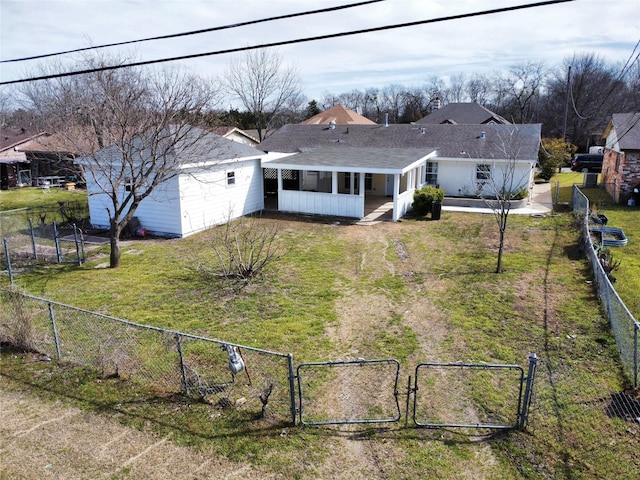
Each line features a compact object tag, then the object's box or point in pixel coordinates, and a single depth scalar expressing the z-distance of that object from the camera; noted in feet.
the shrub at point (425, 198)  65.57
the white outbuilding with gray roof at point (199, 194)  55.06
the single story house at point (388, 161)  66.08
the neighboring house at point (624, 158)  71.36
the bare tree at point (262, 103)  157.58
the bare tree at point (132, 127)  43.91
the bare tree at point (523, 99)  200.73
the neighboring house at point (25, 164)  105.19
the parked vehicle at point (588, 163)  119.03
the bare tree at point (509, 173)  74.08
